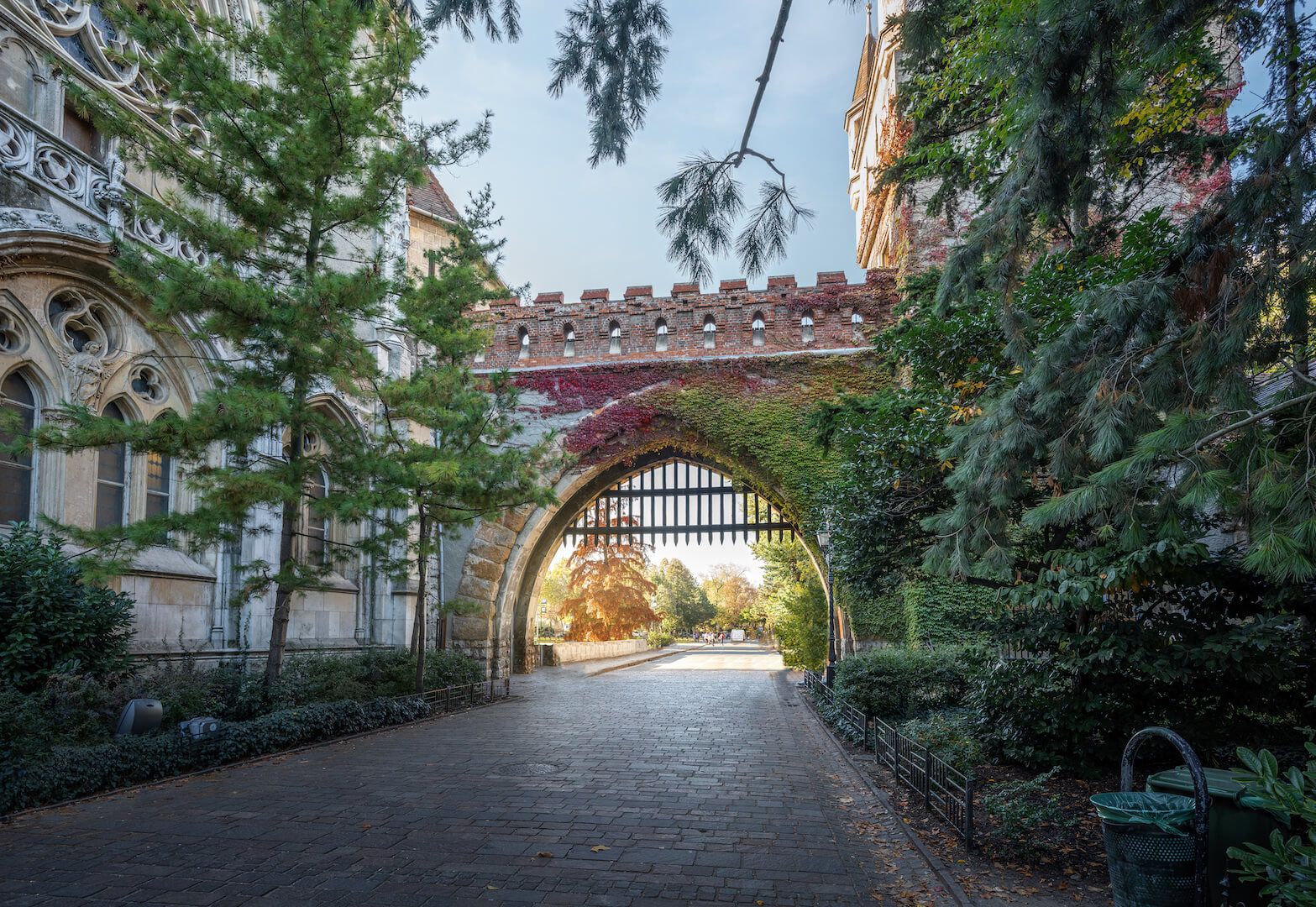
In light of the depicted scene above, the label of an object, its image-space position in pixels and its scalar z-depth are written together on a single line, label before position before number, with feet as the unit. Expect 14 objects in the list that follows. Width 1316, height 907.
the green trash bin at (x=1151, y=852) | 12.72
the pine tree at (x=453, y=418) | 35.60
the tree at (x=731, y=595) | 255.29
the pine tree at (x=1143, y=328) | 12.82
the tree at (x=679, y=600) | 209.87
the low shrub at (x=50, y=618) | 23.70
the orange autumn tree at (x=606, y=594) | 114.01
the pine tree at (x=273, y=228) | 27.43
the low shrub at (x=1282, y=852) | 9.90
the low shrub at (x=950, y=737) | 25.05
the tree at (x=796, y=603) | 69.62
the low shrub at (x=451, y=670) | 48.29
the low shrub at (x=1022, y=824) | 16.81
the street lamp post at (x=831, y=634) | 49.98
